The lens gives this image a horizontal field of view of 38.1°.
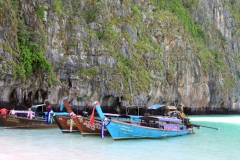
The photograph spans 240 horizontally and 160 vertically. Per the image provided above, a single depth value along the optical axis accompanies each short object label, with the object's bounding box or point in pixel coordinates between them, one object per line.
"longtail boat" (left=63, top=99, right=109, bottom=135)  21.19
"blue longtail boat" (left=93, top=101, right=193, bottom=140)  19.09
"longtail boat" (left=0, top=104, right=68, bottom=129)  24.09
